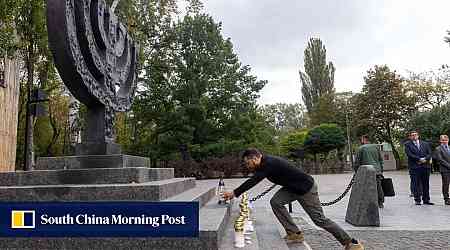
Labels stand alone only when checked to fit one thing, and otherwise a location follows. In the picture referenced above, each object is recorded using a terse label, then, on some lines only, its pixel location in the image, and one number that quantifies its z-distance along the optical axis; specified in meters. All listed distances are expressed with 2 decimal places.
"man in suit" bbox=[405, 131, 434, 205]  10.32
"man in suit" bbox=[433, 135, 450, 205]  10.30
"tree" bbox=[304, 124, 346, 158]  38.03
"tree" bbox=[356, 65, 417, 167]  40.41
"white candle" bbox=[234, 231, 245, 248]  4.70
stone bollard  7.16
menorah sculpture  6.05
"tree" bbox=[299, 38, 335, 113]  58.22
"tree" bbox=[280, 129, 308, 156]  43.97
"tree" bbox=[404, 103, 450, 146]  31.08
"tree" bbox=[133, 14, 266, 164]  29.41
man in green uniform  9.84
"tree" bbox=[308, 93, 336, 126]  52.32
